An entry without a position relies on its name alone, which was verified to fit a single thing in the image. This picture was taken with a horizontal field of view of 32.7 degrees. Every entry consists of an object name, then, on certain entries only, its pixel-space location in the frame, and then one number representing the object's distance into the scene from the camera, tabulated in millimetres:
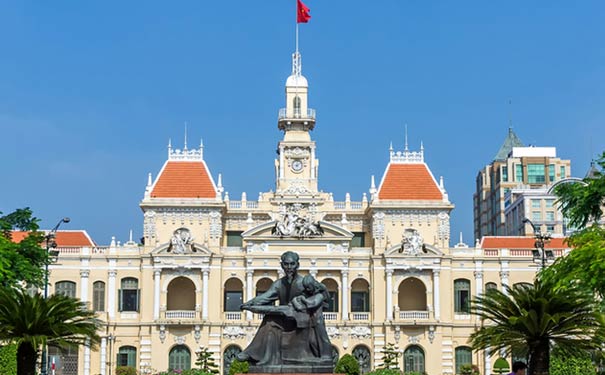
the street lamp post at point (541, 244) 48469
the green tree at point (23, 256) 47094
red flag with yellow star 86375
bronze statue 24453
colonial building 80500
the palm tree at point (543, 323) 33219
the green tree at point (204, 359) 70312
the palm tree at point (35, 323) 35156
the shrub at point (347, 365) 65475
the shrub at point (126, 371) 77438
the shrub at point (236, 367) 62556
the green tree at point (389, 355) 70738
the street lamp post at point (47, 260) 48275
